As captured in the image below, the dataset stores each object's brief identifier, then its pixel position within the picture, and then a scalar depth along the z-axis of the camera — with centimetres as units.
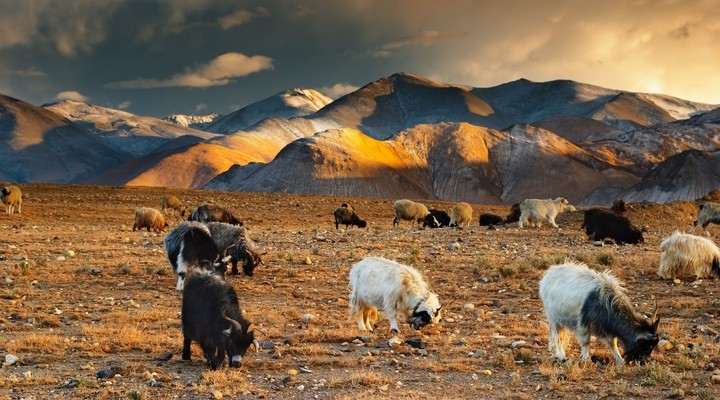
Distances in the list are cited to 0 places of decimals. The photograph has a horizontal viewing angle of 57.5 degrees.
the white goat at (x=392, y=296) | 1320
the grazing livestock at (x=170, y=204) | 5194
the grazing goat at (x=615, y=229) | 3111
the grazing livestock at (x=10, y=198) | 4566
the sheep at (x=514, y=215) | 5072
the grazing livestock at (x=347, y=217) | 4548
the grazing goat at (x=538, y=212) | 4303
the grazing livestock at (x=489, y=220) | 5116
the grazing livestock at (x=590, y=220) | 3234
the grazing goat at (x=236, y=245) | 2034
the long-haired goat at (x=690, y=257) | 1934
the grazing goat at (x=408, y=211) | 5056
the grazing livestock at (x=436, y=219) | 4927
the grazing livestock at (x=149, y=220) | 3800
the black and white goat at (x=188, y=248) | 1727
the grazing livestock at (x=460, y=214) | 5075
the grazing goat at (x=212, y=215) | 3042
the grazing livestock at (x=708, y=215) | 3853
